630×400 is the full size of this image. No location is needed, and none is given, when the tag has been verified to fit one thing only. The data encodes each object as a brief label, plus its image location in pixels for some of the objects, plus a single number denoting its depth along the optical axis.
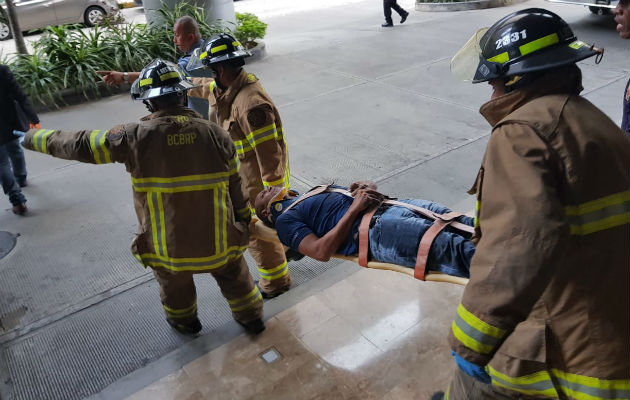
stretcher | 2.27
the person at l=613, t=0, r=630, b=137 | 2.94
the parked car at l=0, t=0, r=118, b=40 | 13.15
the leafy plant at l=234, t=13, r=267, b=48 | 10.33
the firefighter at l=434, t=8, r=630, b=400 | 1.44
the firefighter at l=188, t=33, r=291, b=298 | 3.26
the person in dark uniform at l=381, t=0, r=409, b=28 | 11.98
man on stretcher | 2.32
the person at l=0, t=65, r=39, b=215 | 4.73
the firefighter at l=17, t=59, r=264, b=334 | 2.72
